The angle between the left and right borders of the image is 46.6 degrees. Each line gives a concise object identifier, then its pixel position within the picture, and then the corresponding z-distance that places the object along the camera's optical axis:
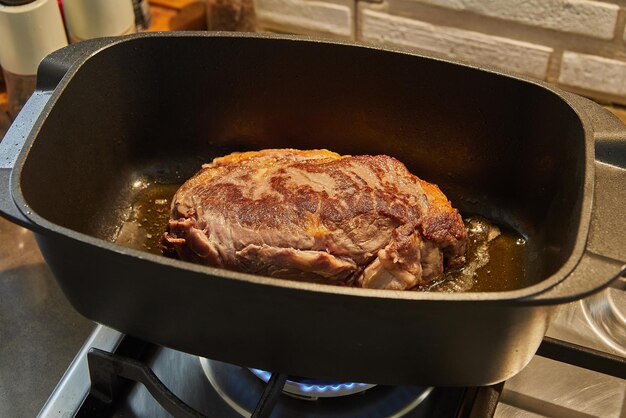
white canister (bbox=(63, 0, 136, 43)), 1.39
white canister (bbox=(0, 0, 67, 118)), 1.28
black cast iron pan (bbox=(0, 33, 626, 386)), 0.77
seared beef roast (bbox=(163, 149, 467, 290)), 1.02
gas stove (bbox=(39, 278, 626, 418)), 0.97
